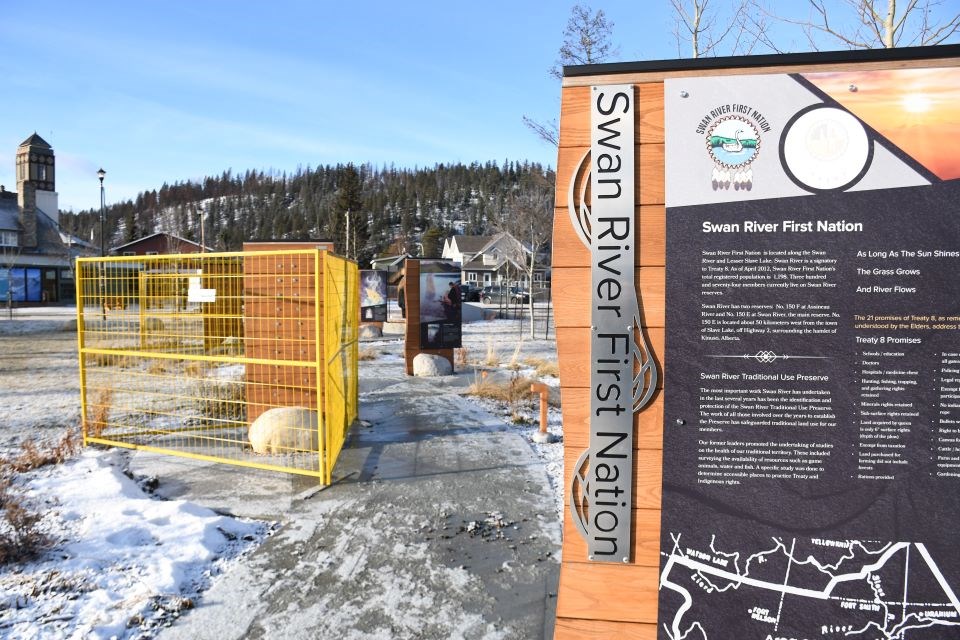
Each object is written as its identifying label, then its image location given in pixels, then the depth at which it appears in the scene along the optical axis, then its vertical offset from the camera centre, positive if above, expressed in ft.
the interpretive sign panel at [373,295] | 69.67 +1.03
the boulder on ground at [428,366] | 42.29 -4.43
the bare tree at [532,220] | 70.23 +10.07
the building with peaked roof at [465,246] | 280.31 +27.73
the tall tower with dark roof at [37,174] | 155.53 +39.16
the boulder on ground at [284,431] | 21.52 -4.64
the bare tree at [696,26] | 30.94 +14.37
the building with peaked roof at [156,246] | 192.95 +19.92
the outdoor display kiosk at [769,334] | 6.68 -0.37
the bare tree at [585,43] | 42.50 +18.70
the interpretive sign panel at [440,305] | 43.01 -0.11
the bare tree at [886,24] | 20.97 +10.62
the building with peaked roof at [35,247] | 135.44 +14.57
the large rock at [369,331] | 69.36 -3.27
